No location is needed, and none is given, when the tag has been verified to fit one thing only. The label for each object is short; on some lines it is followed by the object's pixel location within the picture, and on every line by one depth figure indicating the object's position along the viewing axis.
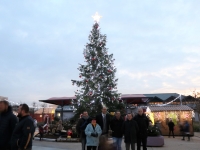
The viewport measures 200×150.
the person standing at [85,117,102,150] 7.21
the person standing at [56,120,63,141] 15.68
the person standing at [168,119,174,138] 20.20
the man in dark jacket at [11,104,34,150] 4.18
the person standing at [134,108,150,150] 8.50
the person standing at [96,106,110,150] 8.20
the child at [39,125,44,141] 15.16
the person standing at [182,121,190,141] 17.97
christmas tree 17.05
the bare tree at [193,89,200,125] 32.02
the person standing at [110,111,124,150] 8.21
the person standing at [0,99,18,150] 4.64
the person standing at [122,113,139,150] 7.99
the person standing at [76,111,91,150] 8.04
